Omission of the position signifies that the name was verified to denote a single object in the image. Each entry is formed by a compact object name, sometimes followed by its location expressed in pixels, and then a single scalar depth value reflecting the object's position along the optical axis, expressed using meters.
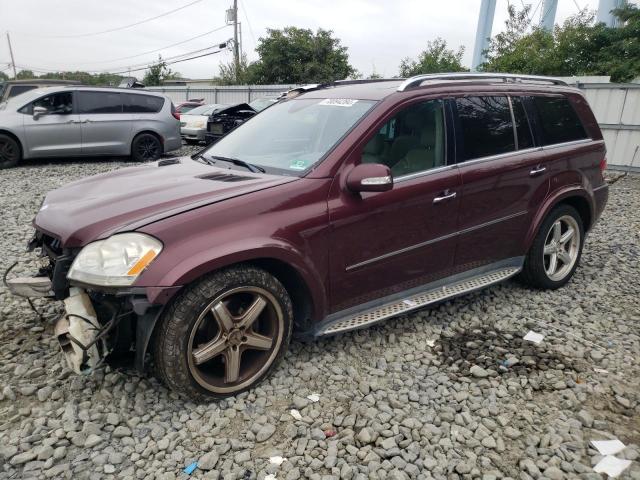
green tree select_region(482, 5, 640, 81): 17.12
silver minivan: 9.63
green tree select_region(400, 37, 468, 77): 37.78
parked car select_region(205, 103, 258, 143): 12.70
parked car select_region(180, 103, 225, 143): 14.49
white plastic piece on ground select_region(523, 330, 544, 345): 3.46
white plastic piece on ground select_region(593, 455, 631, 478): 2.25
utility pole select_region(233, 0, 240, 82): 36.59
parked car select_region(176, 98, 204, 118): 17.73
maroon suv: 2.43
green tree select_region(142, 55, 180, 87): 49.92
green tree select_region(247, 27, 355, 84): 32.78
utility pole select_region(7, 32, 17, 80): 70.75
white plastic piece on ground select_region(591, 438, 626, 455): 2.38
